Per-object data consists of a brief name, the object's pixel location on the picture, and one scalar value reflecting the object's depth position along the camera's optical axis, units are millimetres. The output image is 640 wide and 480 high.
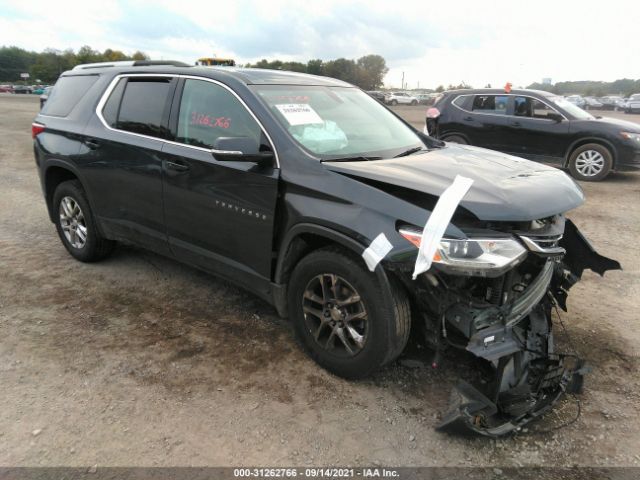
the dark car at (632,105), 38281
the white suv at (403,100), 58641
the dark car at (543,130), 8969
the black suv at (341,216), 2551
